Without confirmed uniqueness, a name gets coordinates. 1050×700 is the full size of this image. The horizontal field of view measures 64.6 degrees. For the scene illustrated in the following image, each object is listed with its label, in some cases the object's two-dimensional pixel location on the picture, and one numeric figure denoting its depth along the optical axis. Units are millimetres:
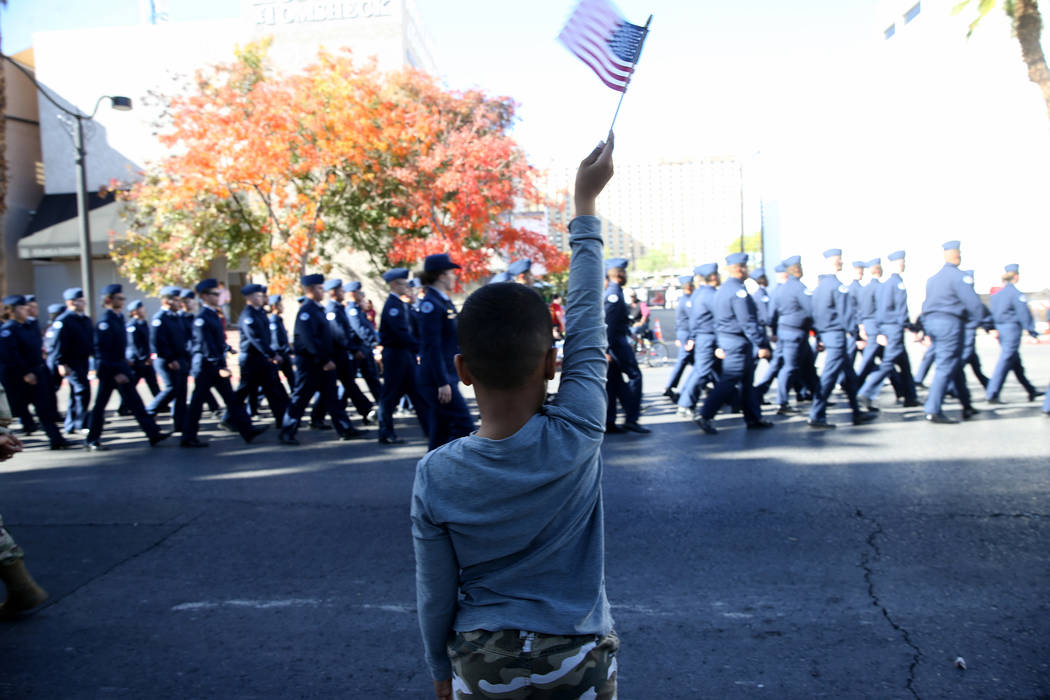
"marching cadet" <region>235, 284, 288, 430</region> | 9836
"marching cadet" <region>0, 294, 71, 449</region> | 9797
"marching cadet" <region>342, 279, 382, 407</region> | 11766
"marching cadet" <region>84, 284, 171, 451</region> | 9586
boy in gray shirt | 1660
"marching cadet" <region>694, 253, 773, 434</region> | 9211
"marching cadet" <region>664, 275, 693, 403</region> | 11867
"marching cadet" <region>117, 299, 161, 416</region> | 11758
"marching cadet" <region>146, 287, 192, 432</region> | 10047
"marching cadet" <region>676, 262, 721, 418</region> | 9875
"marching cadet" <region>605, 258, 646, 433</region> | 9359
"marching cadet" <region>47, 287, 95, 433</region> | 10078
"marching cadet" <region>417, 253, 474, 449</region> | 6281
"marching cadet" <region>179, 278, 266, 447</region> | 9562
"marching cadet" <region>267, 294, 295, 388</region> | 12086
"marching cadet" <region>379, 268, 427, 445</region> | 8969
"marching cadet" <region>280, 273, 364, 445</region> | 9516
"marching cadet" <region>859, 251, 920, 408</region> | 10586
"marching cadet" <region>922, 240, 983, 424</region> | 9367
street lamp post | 15859
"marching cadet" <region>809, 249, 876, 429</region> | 9469
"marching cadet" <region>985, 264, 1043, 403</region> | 10789
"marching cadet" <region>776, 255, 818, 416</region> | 9922
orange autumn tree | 18438
